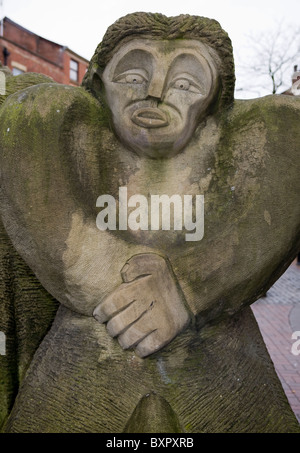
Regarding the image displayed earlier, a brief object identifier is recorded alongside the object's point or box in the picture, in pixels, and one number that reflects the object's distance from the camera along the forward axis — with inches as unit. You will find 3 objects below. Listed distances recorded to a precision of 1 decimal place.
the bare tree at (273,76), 636.7
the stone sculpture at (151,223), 60.7
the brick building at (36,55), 682.2
